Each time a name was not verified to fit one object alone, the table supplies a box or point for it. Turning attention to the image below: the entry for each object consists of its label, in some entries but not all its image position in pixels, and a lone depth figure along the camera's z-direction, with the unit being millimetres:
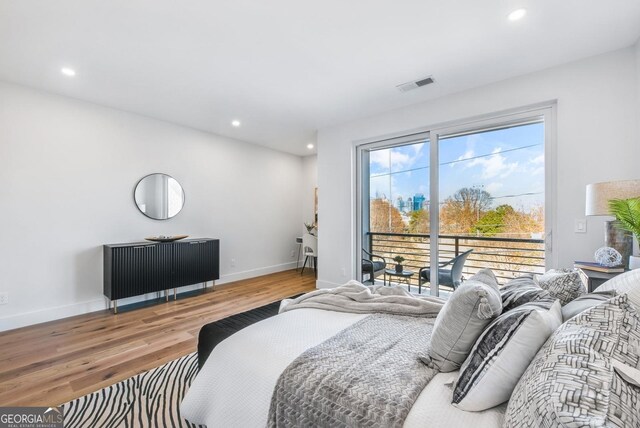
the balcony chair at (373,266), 3986
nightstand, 2039
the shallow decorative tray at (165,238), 3777
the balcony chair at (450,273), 3189
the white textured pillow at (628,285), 1093
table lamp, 1898
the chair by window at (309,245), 5551
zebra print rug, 1648
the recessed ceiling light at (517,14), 1965
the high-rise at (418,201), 3610
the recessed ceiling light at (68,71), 2693
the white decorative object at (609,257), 2109
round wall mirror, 3926
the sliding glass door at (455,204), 2926
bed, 672
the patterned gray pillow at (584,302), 1104
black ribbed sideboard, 3367
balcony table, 3719
